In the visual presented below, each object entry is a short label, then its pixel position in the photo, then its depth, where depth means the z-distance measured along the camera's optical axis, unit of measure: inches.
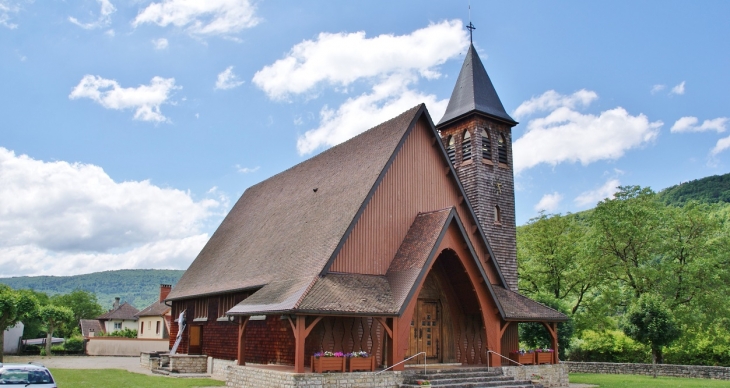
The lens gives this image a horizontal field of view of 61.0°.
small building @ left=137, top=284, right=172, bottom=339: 2132.1
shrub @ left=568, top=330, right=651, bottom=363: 1322.6
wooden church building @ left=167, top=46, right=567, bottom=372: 747.4
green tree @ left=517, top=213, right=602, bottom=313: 1504.7
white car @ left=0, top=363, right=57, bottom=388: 522.6
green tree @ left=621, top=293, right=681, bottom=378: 1092.5
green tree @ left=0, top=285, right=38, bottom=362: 1451.8
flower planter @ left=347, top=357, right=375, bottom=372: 684.1
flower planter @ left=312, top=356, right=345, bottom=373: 659.0
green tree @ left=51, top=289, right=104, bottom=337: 3922.2
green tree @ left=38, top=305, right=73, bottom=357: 1809.8
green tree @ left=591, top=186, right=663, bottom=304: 1342.3
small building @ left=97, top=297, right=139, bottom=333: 2618.1
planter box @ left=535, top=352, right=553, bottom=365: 871.7
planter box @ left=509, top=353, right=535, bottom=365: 854.5
